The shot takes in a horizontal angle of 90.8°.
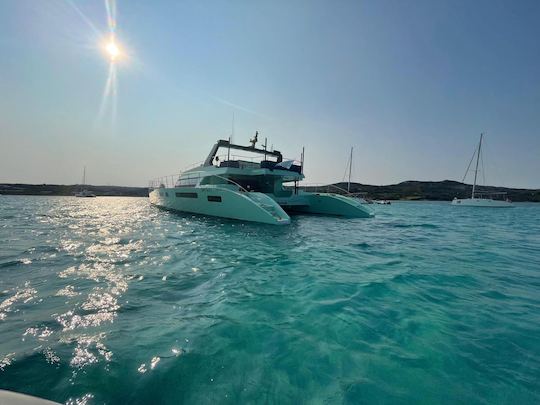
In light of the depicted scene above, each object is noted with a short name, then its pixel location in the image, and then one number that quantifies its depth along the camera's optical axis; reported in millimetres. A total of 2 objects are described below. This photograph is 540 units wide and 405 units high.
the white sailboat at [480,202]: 44625
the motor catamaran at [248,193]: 14031
